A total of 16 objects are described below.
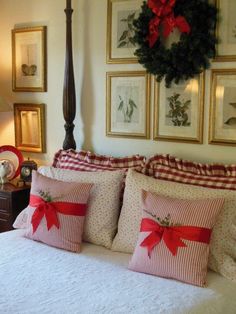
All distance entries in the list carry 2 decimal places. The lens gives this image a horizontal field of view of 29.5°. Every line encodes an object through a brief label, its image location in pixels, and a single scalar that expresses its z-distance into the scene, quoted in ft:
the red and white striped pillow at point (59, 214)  7.91
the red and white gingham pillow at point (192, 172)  7.87
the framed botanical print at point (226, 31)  8.20
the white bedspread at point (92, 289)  5.73
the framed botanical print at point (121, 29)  9.43
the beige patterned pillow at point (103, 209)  8.13
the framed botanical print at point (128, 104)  9.47
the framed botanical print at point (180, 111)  8.78
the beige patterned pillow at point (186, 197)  6.94
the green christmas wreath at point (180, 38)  8.32
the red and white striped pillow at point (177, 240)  6.59
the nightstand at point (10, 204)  10.07
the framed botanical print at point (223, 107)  8.36
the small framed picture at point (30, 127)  11.23
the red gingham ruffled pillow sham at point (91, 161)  9.06
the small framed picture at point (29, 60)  10.99
